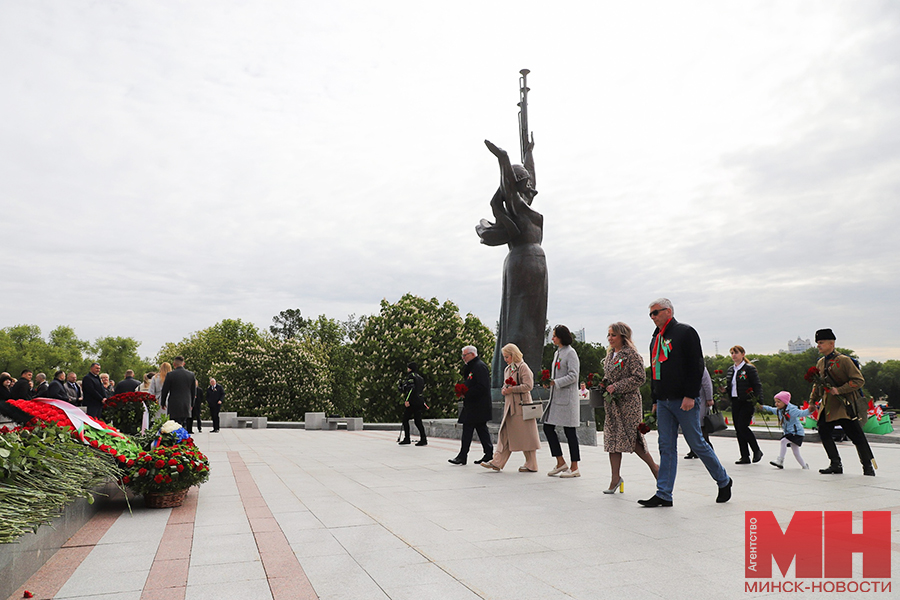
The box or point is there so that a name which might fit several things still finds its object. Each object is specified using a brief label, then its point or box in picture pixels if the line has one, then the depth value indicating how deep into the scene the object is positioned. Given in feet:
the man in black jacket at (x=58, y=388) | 45.03
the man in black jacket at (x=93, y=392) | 45.32
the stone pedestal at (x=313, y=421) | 74.69
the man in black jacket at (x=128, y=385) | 47.59
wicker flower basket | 18.38
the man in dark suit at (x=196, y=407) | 46.75
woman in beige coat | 26.17
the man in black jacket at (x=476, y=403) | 28.48
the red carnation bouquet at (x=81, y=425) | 18.06
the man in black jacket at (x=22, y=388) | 43.45
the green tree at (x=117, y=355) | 254.47
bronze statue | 44.42
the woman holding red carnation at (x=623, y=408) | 20.12
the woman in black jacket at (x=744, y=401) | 28.50
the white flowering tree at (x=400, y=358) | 82.48
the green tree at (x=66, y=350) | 224.33
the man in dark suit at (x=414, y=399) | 41.52
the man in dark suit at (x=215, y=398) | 61.87
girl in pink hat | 26.35
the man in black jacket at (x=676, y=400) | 17.79
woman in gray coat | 24.20
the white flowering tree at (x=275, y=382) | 95.09
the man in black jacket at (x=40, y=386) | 47.46
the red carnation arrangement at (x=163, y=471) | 18.17
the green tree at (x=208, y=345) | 171.94
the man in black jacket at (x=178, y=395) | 35.63
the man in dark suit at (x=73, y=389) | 48.34
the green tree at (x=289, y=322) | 277.44
